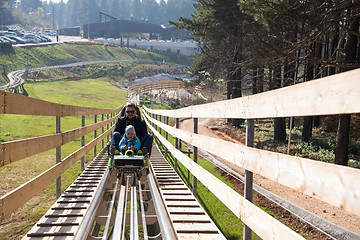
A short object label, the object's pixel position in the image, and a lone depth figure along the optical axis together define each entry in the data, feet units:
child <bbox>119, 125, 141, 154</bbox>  21.40
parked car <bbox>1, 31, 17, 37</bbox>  256.32
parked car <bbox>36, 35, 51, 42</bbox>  277.03
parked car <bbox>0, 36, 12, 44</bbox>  194.38
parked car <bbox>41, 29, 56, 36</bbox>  362.12
